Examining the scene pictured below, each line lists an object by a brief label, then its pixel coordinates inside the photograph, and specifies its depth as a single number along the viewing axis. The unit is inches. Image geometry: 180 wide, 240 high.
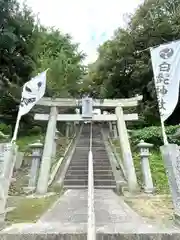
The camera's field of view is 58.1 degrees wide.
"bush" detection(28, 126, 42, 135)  435.2
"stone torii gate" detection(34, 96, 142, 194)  208.2
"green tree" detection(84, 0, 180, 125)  441.6
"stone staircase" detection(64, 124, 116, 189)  216.8
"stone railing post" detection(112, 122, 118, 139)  417.6
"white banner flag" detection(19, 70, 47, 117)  168.6
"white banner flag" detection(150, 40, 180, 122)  127.3
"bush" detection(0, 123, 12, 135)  371.1
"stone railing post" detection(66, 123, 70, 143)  466.6
